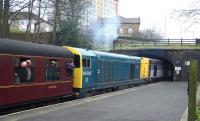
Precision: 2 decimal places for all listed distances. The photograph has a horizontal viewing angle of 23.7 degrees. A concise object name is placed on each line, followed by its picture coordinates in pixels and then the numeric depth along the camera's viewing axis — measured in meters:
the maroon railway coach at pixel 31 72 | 15.88
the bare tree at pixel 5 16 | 31.32
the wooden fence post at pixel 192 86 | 10.66
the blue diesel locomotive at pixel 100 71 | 23.91
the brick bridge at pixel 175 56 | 63.25
